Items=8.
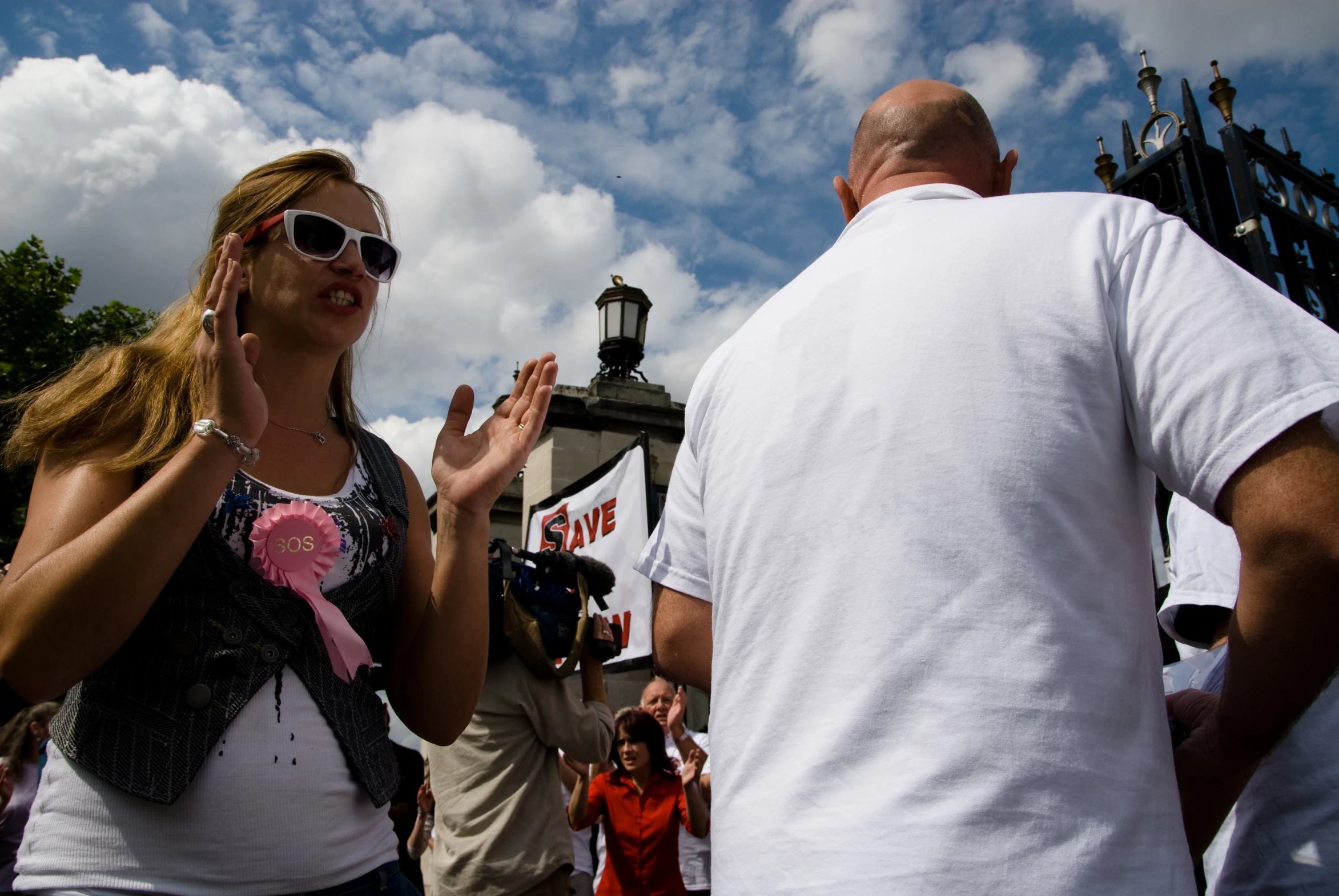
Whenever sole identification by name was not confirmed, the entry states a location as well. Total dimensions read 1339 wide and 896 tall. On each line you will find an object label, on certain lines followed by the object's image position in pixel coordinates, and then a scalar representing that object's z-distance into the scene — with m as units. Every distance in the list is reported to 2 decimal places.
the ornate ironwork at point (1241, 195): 4.33
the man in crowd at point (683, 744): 5.96
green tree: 18.47
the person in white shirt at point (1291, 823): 1.53
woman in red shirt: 5.69
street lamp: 10.41
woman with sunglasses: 1.45
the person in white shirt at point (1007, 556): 1.14
